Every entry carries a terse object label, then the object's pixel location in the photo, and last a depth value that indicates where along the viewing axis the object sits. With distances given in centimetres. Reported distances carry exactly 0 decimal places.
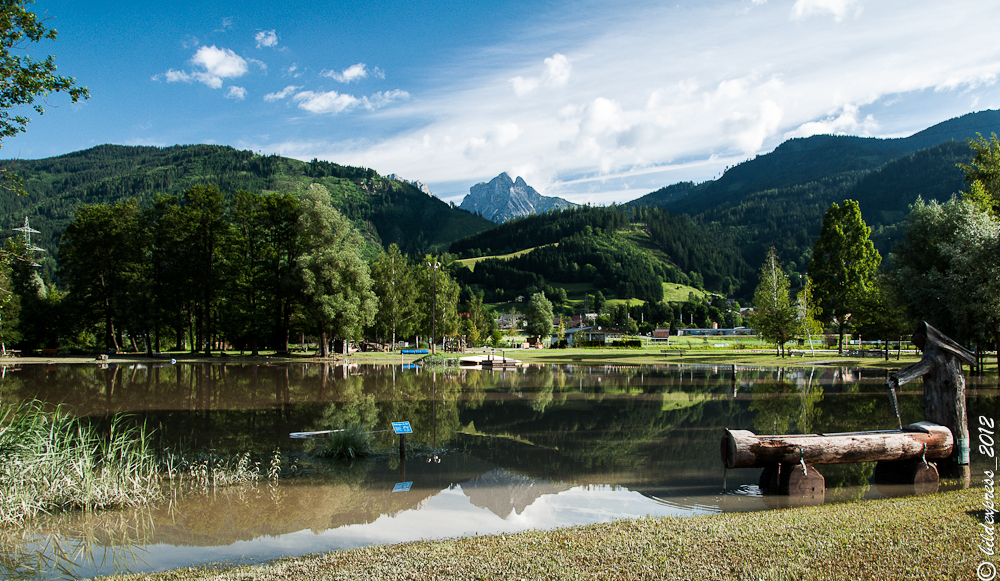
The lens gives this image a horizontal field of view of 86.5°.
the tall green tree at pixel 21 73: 969
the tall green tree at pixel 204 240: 4212
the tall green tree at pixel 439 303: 5394
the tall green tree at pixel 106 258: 4300
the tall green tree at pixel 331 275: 4006
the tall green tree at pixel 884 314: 2778
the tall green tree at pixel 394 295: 5106
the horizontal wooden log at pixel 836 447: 802
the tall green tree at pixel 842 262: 4253
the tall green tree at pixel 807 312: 4372
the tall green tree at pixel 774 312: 4362
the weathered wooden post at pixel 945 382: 901
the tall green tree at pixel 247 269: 4297
